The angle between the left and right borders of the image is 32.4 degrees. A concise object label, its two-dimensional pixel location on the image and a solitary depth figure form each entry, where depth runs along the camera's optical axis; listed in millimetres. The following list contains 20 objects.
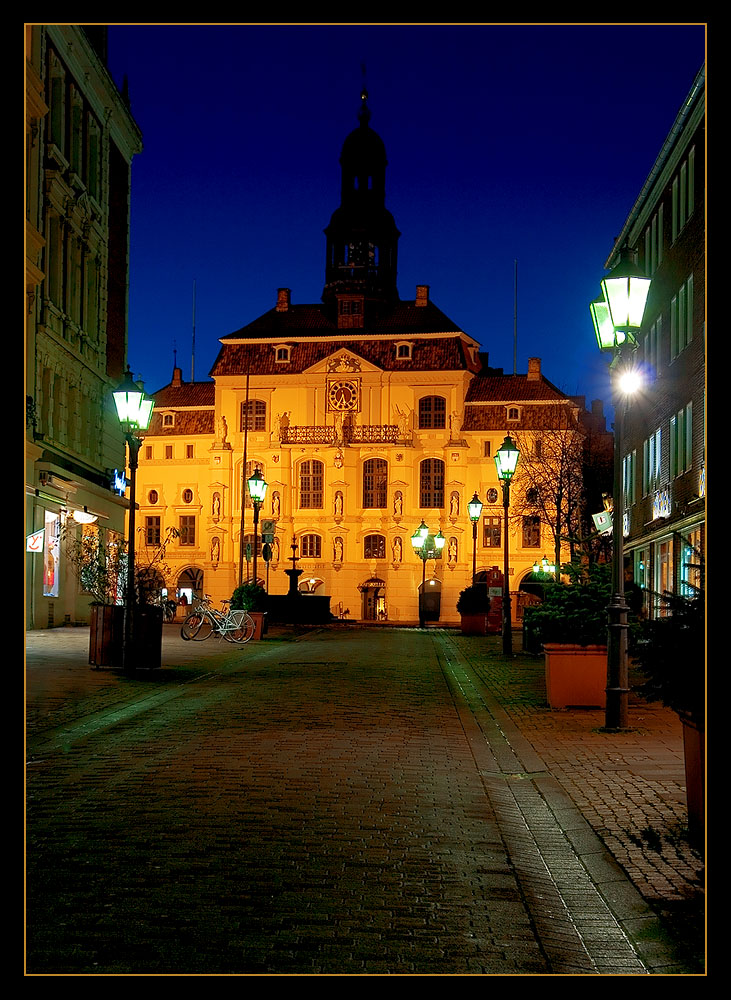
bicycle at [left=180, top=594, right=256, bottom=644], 31578
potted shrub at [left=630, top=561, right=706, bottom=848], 6945
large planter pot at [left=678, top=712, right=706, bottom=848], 6893
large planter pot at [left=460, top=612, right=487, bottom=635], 43438
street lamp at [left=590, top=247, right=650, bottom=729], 13500
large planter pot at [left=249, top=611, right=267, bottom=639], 33906
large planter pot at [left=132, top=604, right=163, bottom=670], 19578
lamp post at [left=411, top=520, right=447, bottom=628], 70588
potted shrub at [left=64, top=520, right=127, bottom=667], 19578
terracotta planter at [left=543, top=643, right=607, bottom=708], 15820
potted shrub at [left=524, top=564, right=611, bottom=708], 15836
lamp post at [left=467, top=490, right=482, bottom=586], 39553
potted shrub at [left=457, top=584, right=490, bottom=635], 43531
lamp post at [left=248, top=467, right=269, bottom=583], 37188
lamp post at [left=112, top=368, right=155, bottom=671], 18547
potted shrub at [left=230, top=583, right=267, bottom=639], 36375
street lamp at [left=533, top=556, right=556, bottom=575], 62656
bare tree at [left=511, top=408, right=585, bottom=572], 67625
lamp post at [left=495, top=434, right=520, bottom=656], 27891
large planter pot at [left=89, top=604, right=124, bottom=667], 19547
